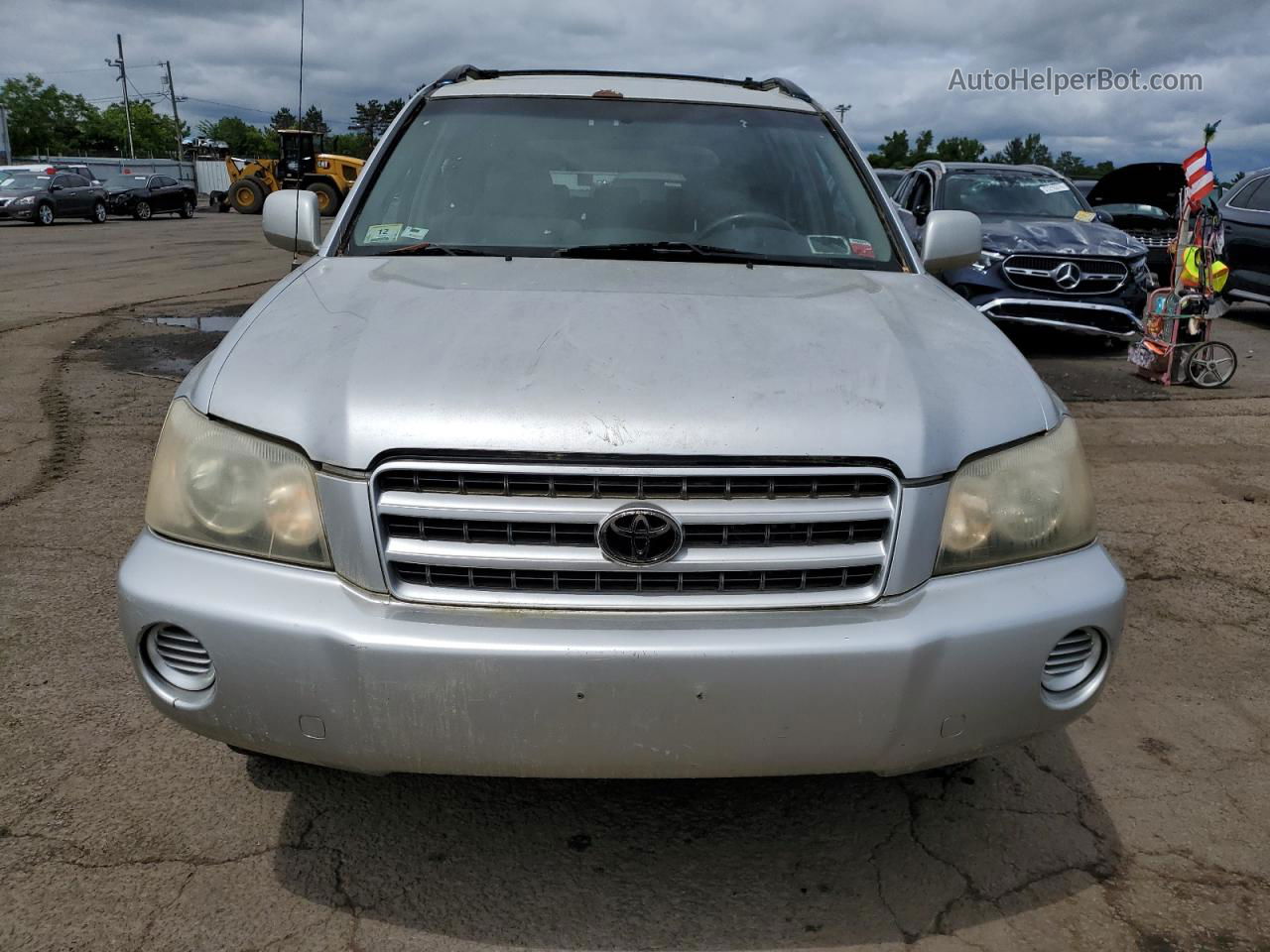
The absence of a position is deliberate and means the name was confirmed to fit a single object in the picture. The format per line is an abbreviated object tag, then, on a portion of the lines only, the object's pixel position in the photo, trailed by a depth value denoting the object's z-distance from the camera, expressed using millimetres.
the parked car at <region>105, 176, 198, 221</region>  33219
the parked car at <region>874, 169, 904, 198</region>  15022
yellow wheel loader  34281
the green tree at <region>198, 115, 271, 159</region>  124381
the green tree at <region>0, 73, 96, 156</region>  87688
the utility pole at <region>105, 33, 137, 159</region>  87188
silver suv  1906
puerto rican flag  7832
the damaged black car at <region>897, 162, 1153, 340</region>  9086
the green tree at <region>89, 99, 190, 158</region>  97875
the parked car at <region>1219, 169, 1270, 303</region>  11562
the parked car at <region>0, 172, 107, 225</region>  27000
